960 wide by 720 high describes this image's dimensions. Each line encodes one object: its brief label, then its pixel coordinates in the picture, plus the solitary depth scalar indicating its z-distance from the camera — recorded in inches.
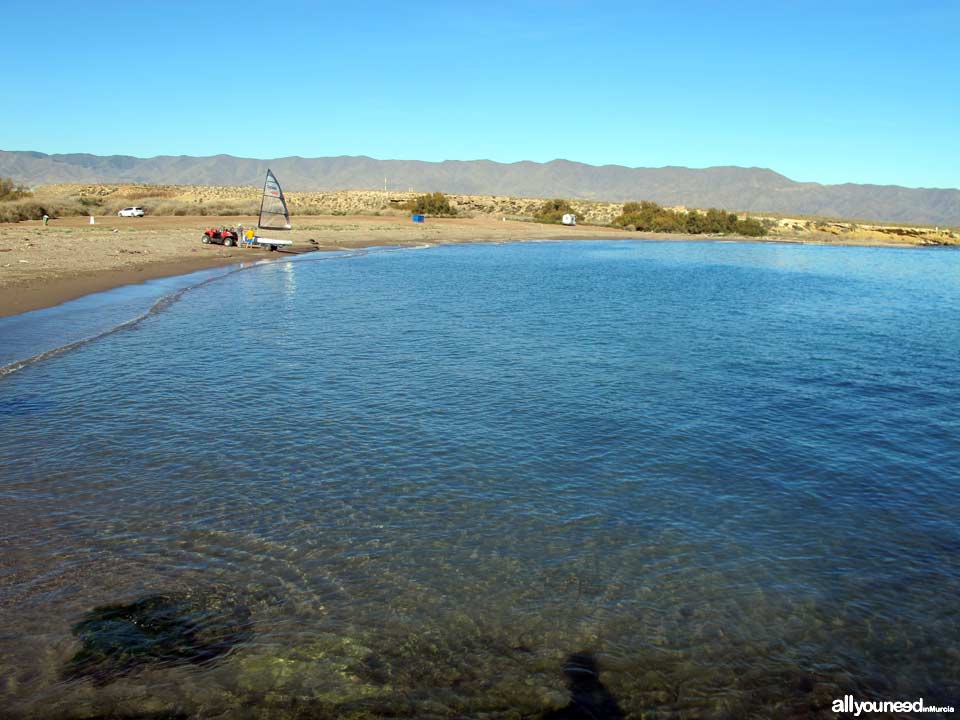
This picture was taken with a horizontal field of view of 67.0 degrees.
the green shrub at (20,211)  2041.1
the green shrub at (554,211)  3587.8
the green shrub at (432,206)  3442.4
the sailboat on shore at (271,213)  1744.6
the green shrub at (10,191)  2677.2
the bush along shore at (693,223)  3432.6
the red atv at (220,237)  1708.8
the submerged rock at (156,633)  235.0
